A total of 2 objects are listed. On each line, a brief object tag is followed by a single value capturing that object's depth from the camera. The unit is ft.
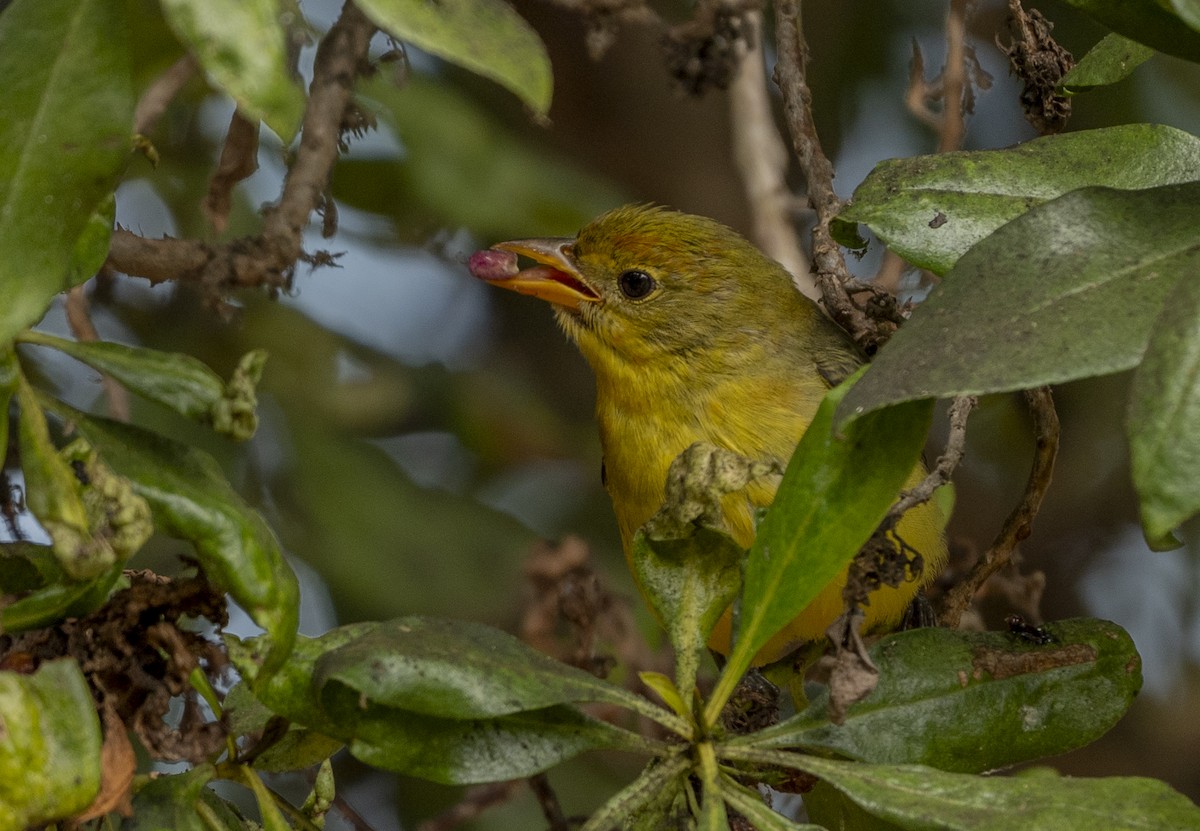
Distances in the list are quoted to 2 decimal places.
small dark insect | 10.00
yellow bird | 10.28
